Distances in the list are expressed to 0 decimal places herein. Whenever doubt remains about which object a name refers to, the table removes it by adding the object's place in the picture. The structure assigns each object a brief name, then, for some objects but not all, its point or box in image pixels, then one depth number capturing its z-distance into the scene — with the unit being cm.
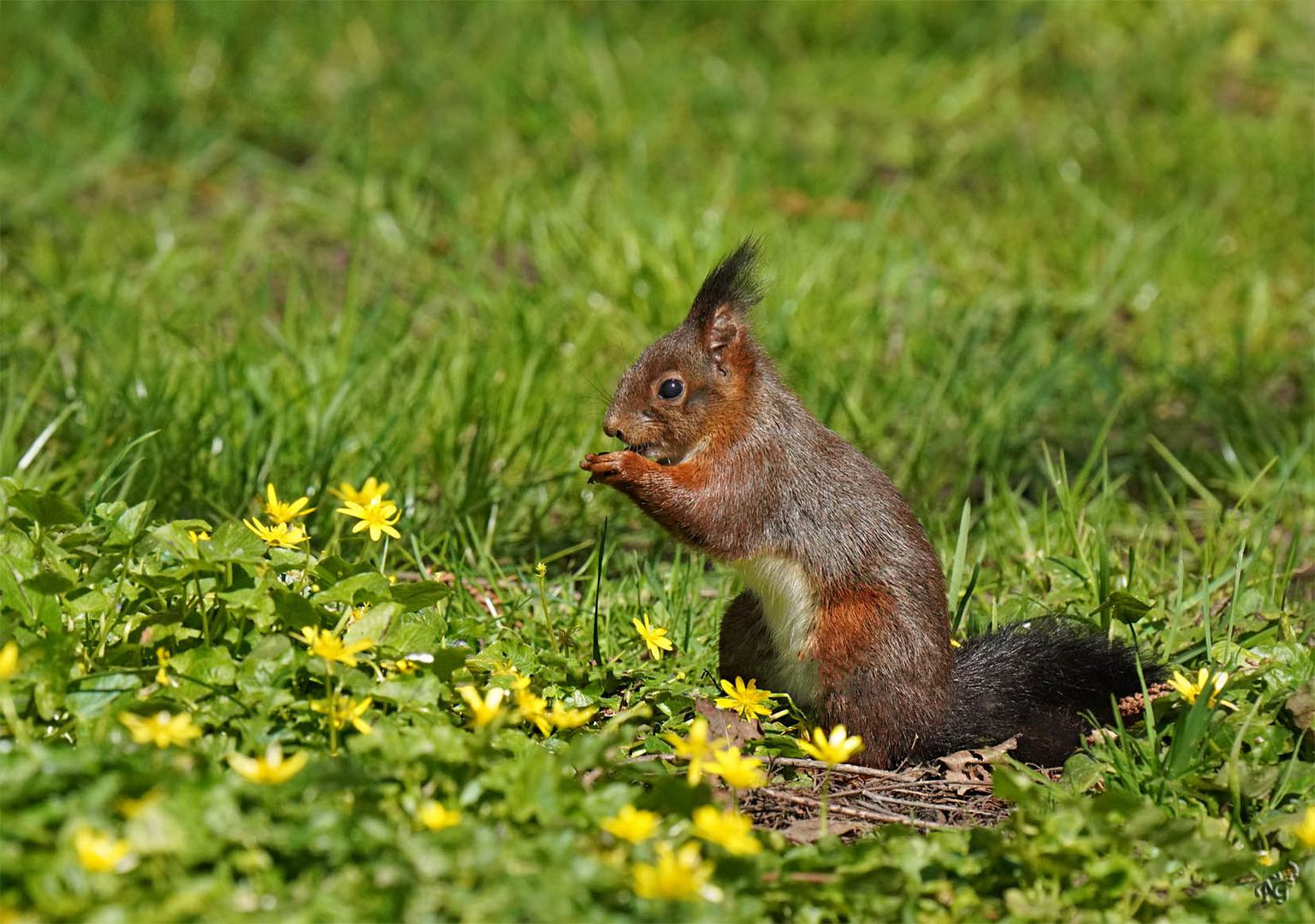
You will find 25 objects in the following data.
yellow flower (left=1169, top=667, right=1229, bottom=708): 548
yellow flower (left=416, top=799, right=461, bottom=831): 427
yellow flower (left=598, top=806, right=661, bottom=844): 420
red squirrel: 585
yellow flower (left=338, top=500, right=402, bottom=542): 571
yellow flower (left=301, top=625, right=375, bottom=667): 485
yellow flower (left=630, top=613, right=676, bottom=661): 603
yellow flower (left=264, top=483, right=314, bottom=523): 564
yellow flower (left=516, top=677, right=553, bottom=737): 490
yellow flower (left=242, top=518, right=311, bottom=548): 548
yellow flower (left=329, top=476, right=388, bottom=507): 574
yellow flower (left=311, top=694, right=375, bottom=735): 477
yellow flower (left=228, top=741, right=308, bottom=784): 420
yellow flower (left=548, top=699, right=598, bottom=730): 506
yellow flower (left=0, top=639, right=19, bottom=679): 429
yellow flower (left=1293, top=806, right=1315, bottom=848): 456
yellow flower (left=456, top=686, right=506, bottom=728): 467
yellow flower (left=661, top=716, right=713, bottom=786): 476
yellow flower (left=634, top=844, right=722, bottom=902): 392
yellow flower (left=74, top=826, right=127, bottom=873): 380
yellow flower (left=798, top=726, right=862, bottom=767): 491
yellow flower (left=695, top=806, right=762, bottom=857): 423
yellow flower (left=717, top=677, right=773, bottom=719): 574
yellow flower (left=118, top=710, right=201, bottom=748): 441
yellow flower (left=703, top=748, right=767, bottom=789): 462
